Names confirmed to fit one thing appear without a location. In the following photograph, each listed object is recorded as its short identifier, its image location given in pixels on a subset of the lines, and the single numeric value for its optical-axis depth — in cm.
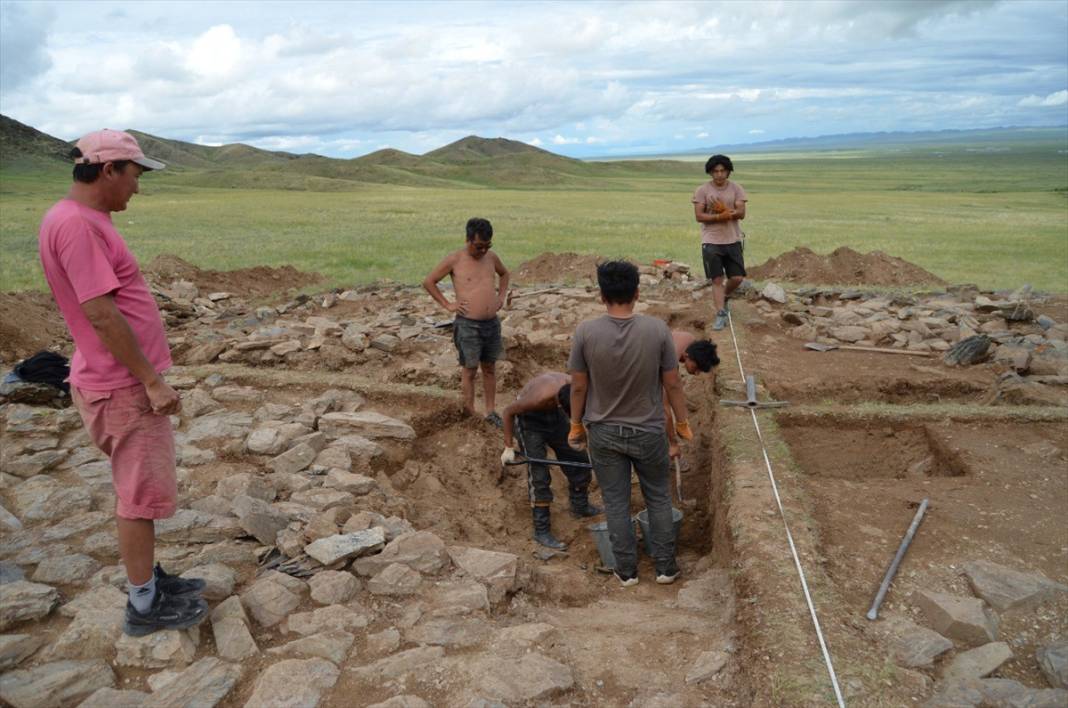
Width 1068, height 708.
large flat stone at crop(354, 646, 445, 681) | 391
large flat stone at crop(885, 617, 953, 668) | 410
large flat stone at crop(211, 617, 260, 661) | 402
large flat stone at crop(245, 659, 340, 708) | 369
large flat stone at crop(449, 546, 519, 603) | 488
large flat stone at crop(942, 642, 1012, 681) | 400
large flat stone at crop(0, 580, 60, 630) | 411
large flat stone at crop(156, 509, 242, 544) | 516
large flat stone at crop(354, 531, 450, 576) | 486
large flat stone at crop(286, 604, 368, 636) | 427
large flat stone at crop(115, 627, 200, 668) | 390
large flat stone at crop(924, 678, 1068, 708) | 368
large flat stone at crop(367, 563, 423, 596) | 468
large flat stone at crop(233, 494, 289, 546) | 517
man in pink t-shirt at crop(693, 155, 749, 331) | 1030
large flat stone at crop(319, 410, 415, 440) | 742
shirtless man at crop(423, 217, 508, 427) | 761
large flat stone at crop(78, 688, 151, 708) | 363
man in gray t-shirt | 487
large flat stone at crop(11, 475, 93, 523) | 551
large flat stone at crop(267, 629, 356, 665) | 405
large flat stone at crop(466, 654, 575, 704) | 380
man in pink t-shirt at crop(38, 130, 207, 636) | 347
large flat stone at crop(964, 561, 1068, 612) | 465
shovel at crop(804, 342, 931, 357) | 1023
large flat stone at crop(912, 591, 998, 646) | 432
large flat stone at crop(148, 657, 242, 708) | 366
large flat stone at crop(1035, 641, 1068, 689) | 390
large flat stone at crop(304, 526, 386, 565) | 483
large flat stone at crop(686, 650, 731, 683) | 402
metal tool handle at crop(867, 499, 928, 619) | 455
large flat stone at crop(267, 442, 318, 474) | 651
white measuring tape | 375
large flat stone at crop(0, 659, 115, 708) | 364
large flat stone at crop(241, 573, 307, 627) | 434
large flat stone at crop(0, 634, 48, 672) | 384
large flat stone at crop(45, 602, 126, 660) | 393
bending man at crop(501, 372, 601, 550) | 614
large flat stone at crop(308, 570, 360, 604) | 454
